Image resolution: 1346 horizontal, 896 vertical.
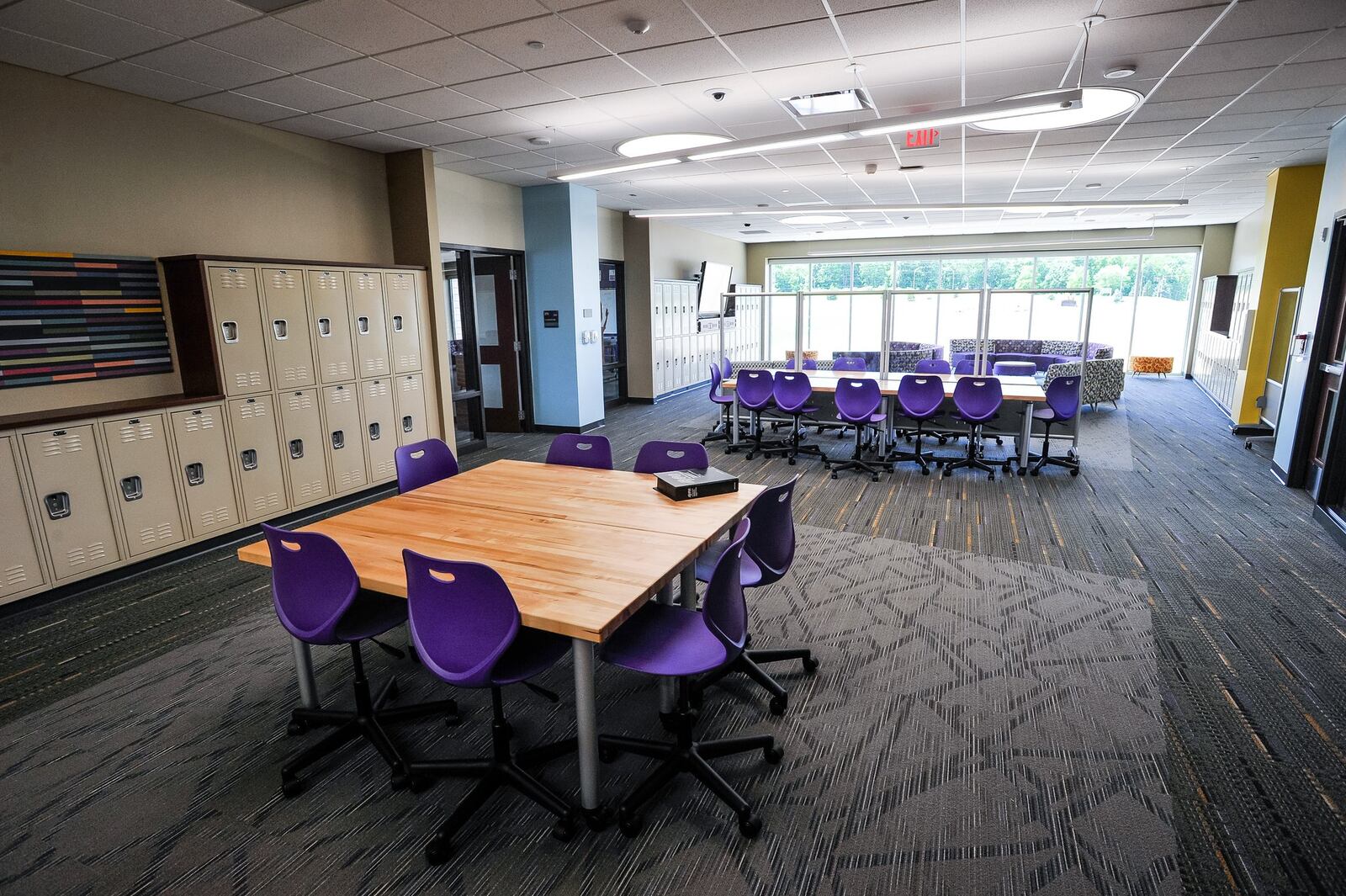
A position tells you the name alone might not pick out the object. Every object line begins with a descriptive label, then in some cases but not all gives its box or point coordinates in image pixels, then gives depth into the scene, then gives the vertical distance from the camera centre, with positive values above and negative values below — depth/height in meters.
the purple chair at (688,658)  2.04 -1.09
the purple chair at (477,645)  1.90 -0.98
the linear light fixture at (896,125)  3.41 +1.04
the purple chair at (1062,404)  6.20 -0.96
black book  2.88 -0.76
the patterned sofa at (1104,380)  9.21 -1.12
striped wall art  3.72 +0.00
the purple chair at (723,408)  7.62 -1.20
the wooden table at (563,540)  1.97 -0.82
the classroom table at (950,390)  6.19 -0.86
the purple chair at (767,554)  2.59 -0.98
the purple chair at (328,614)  2.18 -1.05
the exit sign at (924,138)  5.12 +1.24
